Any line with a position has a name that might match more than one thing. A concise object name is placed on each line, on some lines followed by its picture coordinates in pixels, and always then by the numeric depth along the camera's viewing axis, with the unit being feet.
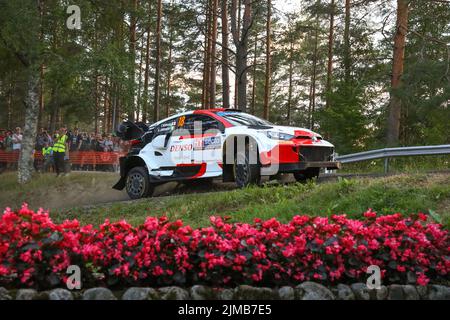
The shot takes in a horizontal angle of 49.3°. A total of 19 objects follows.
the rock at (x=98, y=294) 10.82
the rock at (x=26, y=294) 10.57
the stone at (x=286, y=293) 11.34
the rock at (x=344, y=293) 11.66
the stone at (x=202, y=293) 11.19
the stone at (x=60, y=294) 10.62
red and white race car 30.94
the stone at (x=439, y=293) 12.30
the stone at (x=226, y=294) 11.23
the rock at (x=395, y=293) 12.02
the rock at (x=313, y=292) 11.40
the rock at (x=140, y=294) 10.92
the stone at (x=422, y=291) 12.28
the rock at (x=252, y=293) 11.23
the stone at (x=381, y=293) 11.87
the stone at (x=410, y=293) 12.13
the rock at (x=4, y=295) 10.59
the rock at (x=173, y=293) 10.98
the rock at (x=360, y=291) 11.79
